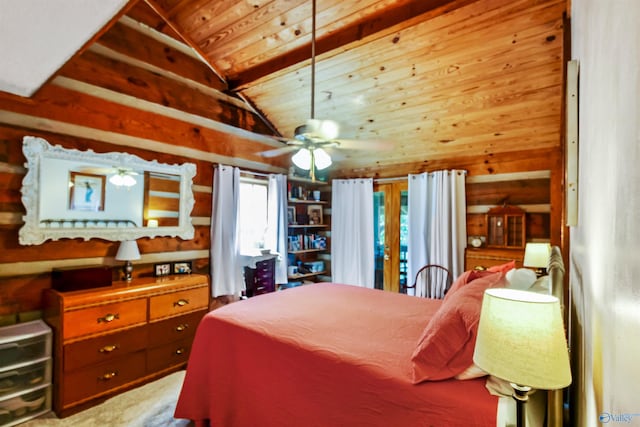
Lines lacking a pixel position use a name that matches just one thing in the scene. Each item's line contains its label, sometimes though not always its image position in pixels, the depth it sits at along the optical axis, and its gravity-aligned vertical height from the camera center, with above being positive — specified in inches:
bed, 55.2 -29.5
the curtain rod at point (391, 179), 184.4 +23.7
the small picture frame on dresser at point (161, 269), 131.9 -22.2
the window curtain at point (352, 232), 194.5 -8.5
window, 171.0 +1.6
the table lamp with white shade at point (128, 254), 116.2 -13.9
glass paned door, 186.9 -9.0
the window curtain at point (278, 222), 177.2 -2.5
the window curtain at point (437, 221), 161.2 -0.9
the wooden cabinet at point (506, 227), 146.2 -3.1
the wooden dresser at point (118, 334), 95.8 -39.9
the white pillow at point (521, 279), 68.9 -12.9
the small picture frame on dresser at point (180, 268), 137.0 -22.3
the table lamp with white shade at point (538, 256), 103.8 -11.8
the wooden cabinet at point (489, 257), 140.2 -16.4
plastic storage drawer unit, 90.0 -46.2
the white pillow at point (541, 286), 65.8 -14.2
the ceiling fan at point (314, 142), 88.4 +22.5
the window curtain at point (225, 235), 151.8 -8.7
